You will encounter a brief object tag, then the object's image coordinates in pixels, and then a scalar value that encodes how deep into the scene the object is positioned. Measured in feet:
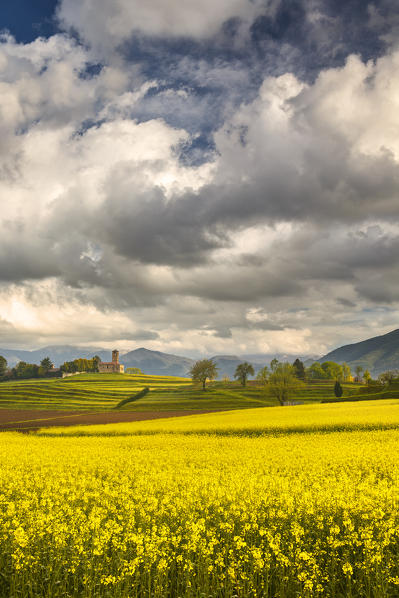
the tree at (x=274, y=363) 380.04
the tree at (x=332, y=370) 522.88
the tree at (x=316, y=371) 589.65
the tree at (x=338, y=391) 333.09
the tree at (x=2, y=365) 584.77
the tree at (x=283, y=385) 289.94
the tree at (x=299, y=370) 465.47
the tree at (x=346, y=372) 532.32
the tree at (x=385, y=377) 330.34
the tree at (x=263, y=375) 326.85
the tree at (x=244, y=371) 405.39
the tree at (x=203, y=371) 392.47
